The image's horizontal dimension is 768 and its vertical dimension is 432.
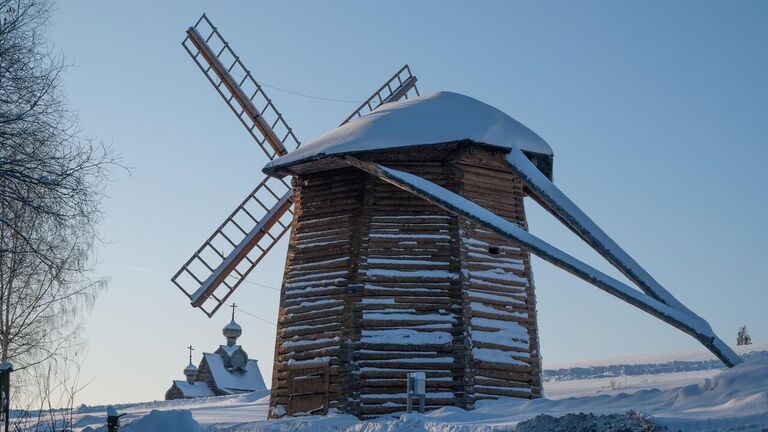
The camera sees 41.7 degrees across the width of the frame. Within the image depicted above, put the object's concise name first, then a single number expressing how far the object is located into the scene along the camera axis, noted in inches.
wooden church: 2187.5
